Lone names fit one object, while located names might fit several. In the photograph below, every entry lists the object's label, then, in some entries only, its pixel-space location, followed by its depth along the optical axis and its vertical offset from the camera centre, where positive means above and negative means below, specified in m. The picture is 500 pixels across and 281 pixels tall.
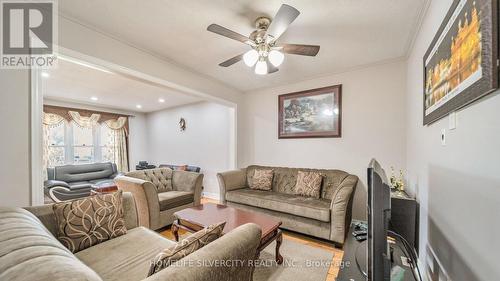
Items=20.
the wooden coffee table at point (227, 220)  1.92 -0.89
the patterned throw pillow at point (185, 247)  0.84 -0.52
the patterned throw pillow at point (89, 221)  1.43 -0.65
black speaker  1.86 -0.77
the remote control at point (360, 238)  1.68 -0.87
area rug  1.85 -1.32
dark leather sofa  3.79 -0.93
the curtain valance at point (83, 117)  4.73 +0.60
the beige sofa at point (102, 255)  0.68 -0.50
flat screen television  0.82 -0.39
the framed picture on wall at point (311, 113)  3.28 +0.47
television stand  1.18 -0.86
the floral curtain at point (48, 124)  4.69 +0.37
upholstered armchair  2.68 -0.88
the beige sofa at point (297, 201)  2.36 -0.90
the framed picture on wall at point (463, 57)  0.77 +0.42
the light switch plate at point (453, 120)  1.13 +0.11
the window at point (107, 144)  5.93 -0.16
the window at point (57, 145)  4.96 -0.17
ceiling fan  1.69 +0.94
